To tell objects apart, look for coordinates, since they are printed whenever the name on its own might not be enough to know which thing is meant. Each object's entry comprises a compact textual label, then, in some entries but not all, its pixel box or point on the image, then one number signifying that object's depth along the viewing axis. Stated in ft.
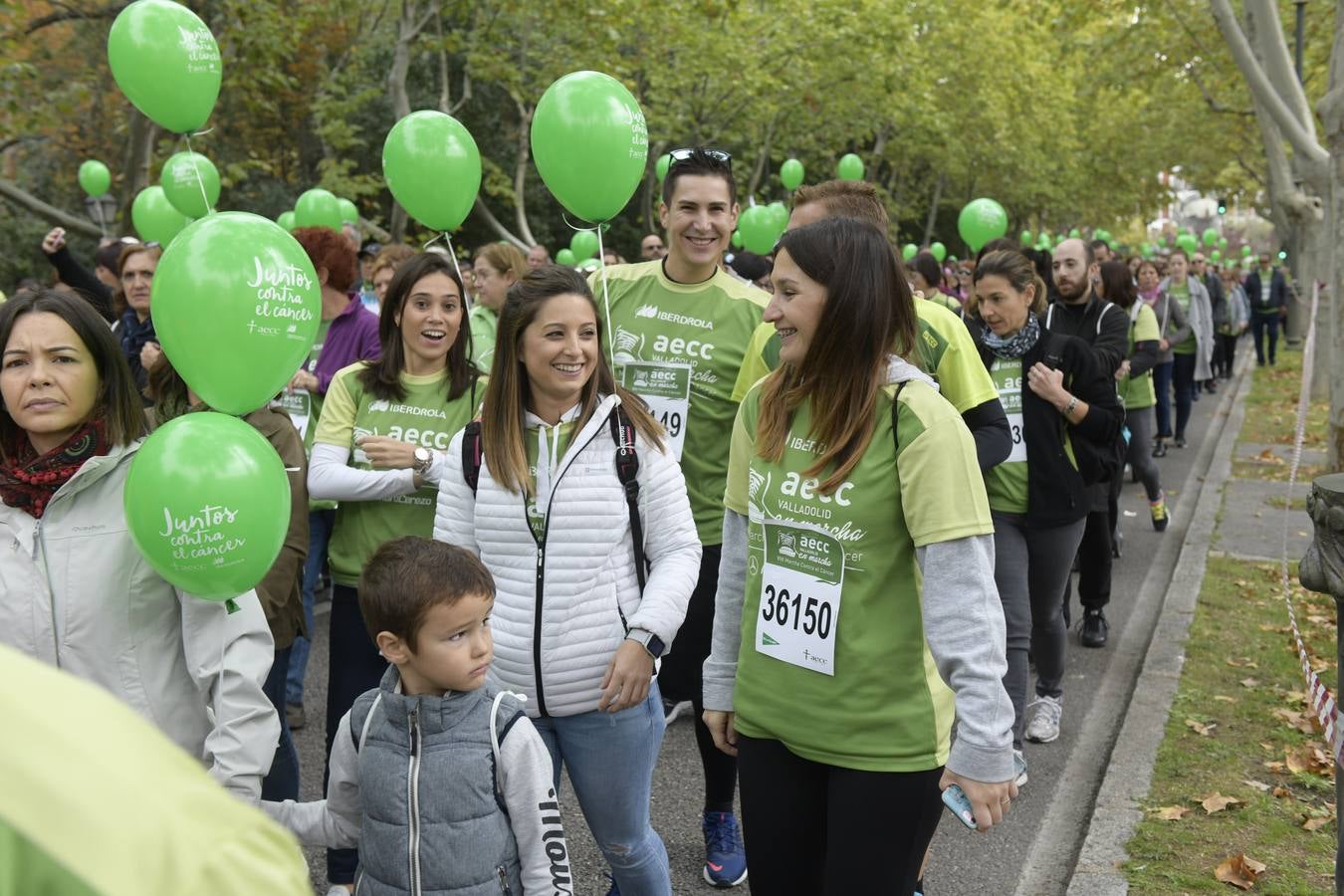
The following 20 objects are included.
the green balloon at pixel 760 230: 39.01
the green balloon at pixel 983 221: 36.91
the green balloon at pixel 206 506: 7.94
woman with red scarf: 8.16
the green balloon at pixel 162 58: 15.47
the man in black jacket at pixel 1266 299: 71.41
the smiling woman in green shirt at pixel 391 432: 12.80
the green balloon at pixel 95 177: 45.11
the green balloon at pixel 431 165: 15.99
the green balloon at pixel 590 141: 13.23
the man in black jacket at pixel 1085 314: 19.26
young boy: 8.11
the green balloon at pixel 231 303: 8.91
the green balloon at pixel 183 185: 20.21
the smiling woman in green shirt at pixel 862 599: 7.94
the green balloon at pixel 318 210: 30.32
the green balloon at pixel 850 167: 52.16
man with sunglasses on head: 13.37
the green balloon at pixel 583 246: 49.70
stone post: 10.85
